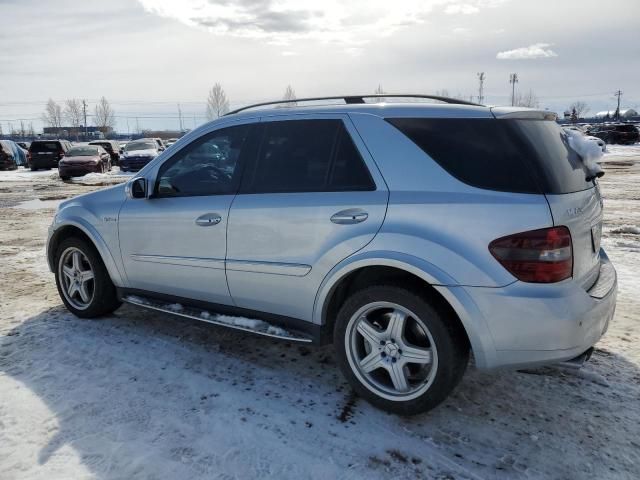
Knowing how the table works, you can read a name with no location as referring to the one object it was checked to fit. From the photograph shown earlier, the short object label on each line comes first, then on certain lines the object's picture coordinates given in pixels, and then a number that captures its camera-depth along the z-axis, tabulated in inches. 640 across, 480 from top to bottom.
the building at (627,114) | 4658.0
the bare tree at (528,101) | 4389.0
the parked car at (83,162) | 828.0
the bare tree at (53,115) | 4896.7
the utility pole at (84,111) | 4727.4
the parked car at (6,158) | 1064.3
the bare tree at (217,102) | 3407.0
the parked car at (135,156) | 909.2
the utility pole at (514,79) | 3917.3
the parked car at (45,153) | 1032.8
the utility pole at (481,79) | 3855.8
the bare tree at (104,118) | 4651.6
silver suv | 107.3
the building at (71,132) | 4438.0
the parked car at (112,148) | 1176.8
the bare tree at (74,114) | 4781.0
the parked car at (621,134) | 1641.2
